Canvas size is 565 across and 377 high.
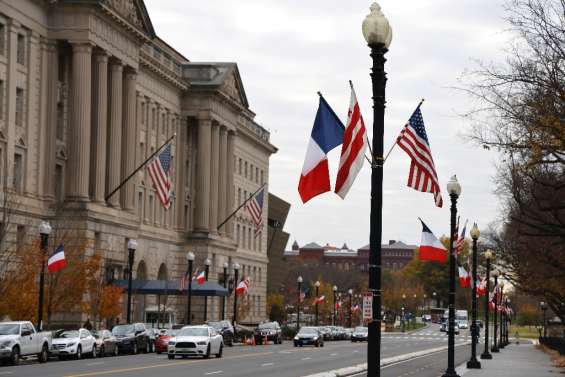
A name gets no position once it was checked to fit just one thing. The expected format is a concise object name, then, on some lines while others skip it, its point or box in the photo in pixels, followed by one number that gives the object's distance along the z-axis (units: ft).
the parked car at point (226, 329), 258.16
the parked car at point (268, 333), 297.76
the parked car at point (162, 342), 205.99
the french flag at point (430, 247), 110.93
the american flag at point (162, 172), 226.99
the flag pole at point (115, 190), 265.60
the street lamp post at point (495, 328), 253.98
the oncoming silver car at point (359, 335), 356.59
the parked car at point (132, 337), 198.39
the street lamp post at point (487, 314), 186.70
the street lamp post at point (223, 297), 309.38
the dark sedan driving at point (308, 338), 278.95
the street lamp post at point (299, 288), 352.69
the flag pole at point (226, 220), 368.85
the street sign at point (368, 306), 62.59
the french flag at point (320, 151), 67.46
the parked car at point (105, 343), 185.57
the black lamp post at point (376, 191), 61.43
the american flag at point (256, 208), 283.38
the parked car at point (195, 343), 178.29
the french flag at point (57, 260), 175.73
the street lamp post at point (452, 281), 124.88
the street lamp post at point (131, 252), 211.18
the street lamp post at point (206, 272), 292.71
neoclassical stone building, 243.60
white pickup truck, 148.87
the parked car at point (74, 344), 173.47
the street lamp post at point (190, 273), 249.92
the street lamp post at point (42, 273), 171.22
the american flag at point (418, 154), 75.82
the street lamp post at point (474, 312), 160.25
